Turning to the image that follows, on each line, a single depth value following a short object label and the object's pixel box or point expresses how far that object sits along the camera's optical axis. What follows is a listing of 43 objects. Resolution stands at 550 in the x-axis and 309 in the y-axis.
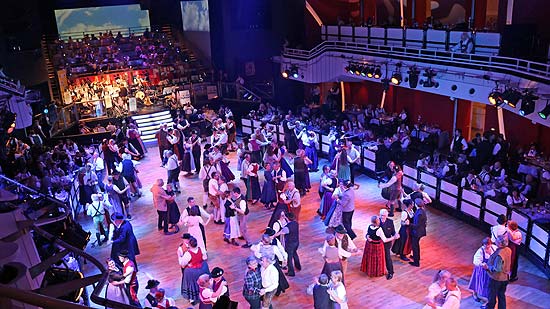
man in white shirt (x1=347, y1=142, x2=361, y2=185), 11.53
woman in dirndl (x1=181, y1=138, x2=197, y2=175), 13.17
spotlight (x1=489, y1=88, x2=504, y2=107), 10.01
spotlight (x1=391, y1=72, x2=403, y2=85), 13.47
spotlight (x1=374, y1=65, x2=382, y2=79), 14.23
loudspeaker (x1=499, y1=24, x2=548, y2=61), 10.70
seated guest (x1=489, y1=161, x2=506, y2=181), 10.22
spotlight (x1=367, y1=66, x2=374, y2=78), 14.41
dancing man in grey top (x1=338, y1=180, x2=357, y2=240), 8.82
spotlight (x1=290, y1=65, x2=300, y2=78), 17.80
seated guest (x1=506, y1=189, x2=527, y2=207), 8.99
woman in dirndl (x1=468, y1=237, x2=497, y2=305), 6.95
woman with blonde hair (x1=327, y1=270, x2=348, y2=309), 6.23
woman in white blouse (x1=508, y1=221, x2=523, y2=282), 7.12
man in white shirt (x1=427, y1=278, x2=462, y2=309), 5.74
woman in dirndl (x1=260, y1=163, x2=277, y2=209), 10.59
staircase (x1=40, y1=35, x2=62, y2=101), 18.47
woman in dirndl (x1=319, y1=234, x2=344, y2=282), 6.84
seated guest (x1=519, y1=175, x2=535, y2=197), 9.67
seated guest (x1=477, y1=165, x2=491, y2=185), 9.86
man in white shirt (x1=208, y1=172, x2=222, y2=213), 9.34
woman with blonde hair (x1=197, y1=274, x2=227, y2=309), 6.22
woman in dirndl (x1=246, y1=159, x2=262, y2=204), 10.95
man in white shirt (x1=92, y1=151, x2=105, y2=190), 11.58
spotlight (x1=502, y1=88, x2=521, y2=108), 9.41
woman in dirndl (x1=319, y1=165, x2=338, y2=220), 9.85
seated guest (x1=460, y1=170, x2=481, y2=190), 9.85
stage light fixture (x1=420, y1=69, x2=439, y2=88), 12.39
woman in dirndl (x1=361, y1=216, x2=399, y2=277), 7.78
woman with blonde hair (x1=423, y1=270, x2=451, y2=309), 5.84
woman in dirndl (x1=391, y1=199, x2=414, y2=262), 8.23
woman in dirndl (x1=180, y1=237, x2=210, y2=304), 6.97
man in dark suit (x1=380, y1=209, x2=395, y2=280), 7.80
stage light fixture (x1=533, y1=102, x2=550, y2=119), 8.65
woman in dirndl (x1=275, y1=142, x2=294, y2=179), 11.39
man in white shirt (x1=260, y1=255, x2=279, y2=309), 6.45
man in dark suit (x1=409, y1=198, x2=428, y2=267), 8.03
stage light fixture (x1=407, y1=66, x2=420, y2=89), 12.87
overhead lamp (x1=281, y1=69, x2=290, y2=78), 18.25
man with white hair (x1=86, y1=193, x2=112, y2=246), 9.20
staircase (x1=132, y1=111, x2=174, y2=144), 17.27
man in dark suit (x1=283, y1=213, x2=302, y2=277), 7.67
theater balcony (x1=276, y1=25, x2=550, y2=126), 9.69
